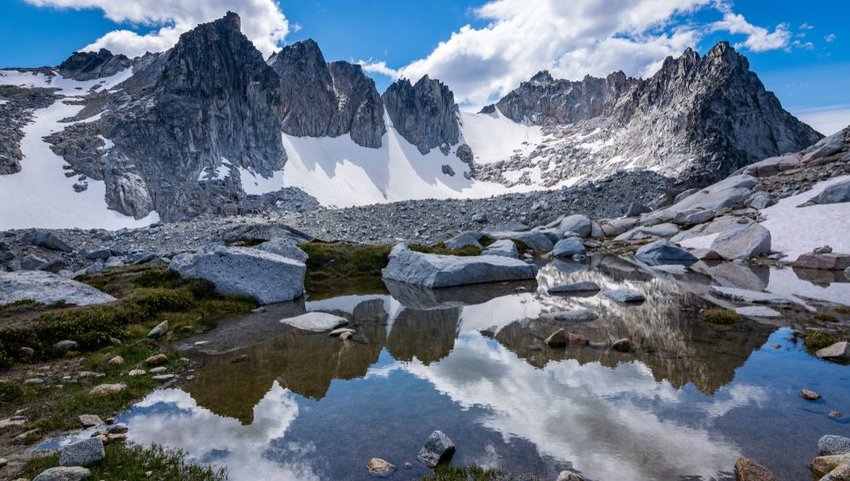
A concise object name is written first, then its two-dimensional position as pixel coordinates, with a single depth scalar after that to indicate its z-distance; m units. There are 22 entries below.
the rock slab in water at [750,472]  6.24
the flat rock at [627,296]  19.11
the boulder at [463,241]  36.09
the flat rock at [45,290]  15.48
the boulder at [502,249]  31.31
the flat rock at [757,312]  16.27
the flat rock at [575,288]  21.97
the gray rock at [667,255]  33.25
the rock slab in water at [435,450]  7.02
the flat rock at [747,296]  18.53
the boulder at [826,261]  26.89
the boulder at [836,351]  11.62
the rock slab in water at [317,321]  15.66
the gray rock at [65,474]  6.22
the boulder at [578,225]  49.69
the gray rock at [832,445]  6.81
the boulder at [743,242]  32.28
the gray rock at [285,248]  26.27
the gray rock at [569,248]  38.04
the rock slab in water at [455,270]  24.67
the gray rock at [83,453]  6.73
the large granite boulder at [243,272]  20.22
